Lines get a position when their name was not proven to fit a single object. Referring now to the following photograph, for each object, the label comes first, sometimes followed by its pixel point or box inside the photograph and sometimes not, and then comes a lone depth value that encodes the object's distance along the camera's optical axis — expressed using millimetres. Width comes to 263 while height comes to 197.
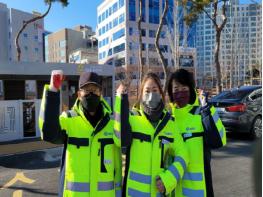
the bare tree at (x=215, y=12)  16172
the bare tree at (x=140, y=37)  16694
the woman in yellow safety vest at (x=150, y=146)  2461
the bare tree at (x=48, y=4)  17925
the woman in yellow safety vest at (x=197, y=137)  2674
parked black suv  9062
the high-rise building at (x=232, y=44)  26594
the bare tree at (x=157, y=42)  15197
